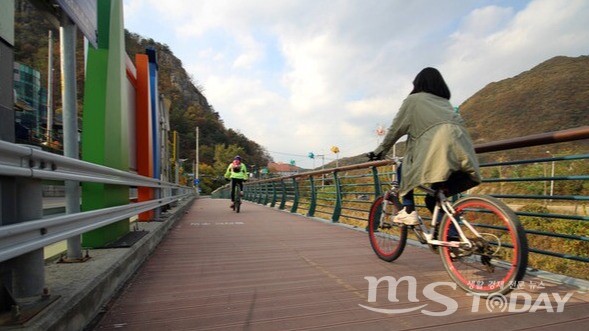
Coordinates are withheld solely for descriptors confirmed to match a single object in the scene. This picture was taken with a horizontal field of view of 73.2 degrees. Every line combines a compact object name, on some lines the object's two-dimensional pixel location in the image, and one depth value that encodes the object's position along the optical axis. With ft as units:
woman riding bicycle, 9.77
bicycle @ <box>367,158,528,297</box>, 8.34
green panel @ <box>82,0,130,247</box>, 12.12
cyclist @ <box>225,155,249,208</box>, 37.73
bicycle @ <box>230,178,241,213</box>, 37.58
